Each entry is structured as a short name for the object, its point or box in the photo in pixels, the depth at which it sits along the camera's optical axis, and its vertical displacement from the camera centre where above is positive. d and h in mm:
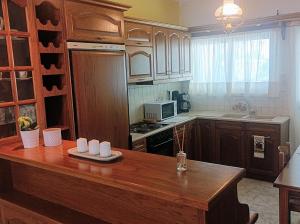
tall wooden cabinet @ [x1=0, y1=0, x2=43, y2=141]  2316 +133
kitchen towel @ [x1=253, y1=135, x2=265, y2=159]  4133 -1016
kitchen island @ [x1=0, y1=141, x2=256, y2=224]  1385 -649
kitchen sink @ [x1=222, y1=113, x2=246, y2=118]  4680 -646
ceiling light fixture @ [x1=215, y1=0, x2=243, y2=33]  2538 +530
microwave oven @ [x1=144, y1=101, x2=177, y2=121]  4332 -482
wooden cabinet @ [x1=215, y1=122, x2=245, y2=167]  4355 -1028
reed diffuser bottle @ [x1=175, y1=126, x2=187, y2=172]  1586 -457
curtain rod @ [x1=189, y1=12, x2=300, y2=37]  4128 +735
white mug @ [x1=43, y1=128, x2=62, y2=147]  2182 -400
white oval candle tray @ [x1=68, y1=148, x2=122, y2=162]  1776 -464
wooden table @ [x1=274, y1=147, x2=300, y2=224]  2101 -817
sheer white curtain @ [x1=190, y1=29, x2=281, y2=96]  4445 +171
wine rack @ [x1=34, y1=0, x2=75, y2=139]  2520 +141
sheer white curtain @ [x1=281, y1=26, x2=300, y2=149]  4191 +13
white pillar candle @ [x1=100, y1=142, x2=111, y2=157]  1809 -423
